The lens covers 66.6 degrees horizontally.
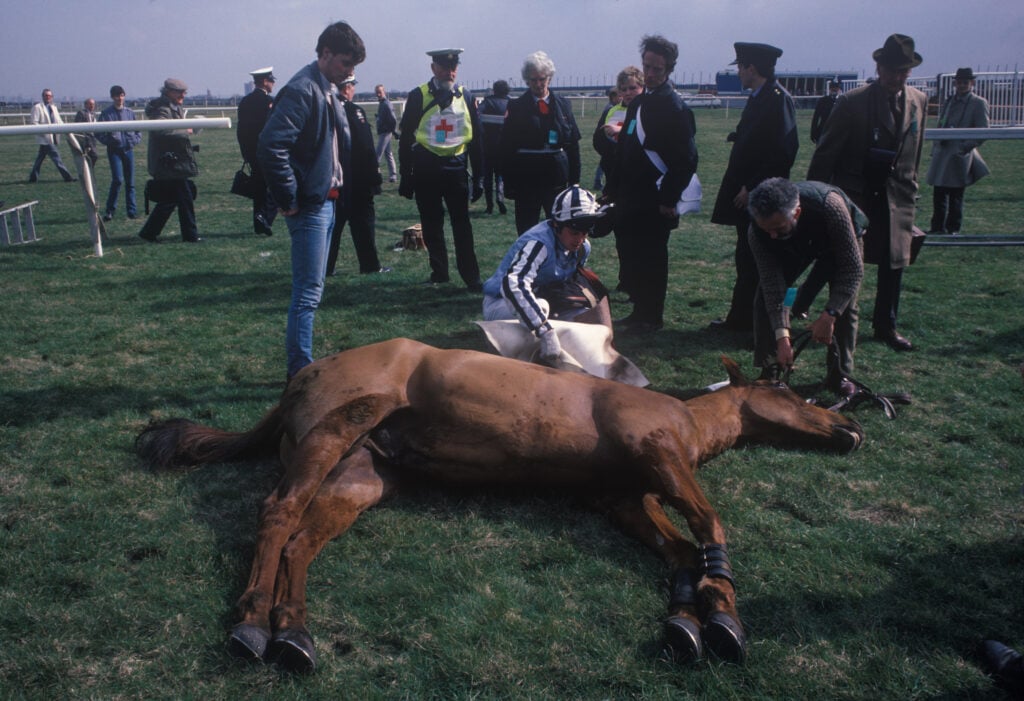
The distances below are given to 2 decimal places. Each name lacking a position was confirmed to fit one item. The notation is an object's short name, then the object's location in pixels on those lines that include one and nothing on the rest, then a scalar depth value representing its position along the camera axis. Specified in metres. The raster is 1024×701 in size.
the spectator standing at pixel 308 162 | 4.81
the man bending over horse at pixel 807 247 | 4.52
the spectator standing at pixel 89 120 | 14.05
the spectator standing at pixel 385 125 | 16.70
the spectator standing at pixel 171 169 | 10.30
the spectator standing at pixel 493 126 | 11.52
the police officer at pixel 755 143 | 6.16
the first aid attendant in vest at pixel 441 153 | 7.90
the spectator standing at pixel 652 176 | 6.47
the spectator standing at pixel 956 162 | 10.73
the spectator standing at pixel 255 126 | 9.37
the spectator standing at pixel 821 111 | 16.29
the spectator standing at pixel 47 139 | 16.28
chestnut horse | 3.32
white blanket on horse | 4.68
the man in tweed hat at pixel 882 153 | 5.75
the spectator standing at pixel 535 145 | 7.65
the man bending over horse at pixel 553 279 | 4.67
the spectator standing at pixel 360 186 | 8.27
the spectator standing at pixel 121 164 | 12.94
